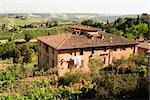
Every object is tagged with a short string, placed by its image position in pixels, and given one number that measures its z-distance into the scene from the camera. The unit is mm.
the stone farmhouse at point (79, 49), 29625
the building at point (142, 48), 37997
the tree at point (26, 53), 47219
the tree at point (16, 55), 47875
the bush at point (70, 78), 26594
